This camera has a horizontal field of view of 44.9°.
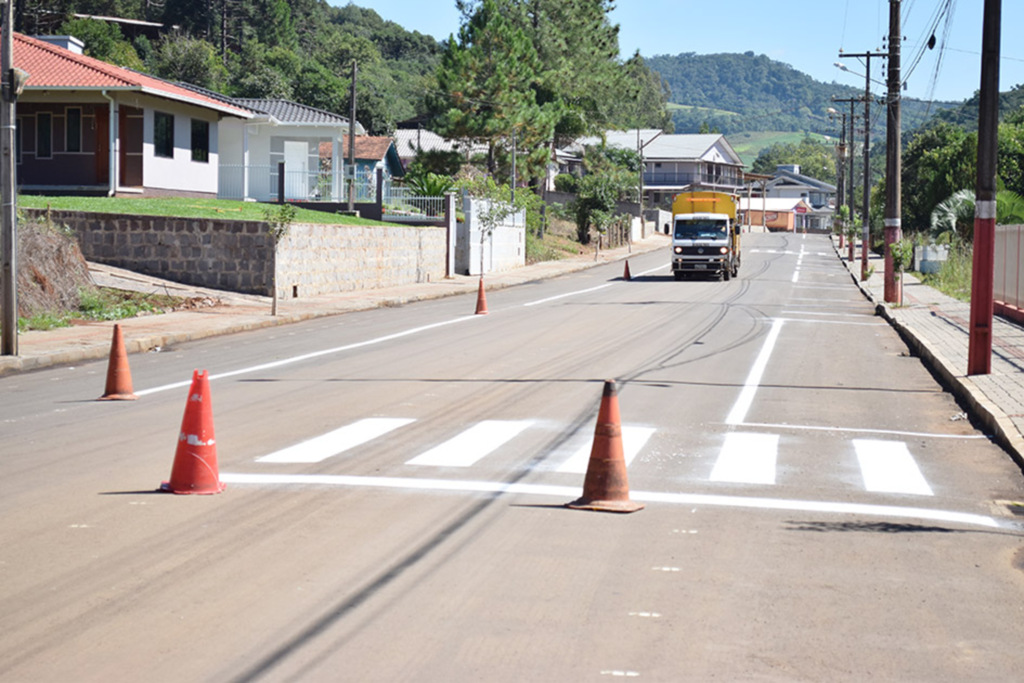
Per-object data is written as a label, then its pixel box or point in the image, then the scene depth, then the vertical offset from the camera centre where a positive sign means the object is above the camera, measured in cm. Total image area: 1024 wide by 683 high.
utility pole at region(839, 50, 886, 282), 4726 +535
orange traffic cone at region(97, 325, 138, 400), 1357 -162
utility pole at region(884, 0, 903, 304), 3301 +313
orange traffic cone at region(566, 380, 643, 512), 830 -153
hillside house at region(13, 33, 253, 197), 3766 +323
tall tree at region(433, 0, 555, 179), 5784 +711
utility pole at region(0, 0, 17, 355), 1653 +18
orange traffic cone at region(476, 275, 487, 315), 2681 -145
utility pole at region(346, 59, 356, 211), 4503 +305
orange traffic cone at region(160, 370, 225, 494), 855 -150
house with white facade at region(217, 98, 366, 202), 4712 +333
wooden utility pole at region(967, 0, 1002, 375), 1553 +69
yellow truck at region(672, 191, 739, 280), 4412 +14
